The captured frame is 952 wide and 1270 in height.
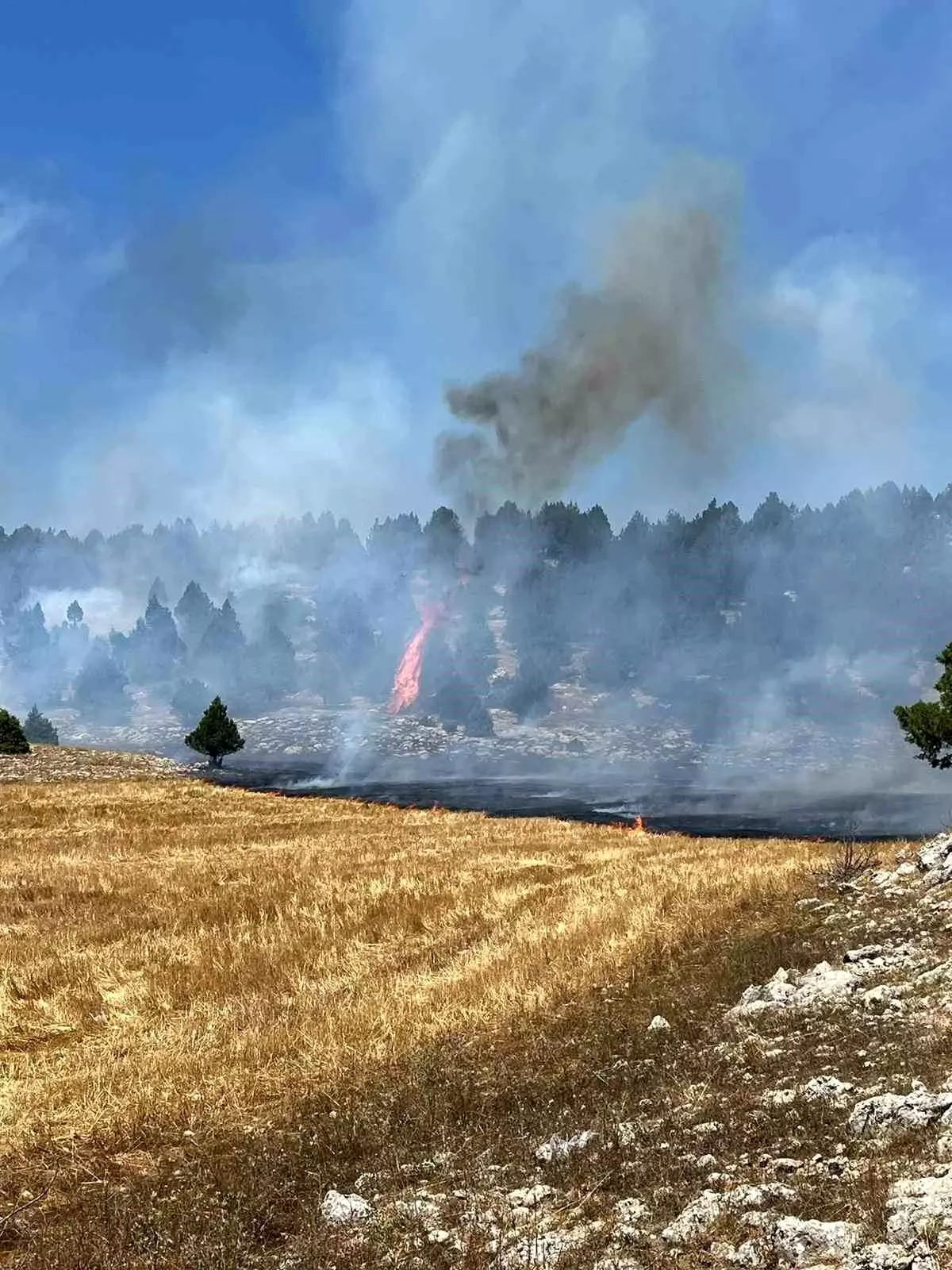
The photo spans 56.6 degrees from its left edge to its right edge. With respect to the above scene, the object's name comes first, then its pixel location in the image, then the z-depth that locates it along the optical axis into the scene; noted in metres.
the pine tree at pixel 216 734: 102.62
